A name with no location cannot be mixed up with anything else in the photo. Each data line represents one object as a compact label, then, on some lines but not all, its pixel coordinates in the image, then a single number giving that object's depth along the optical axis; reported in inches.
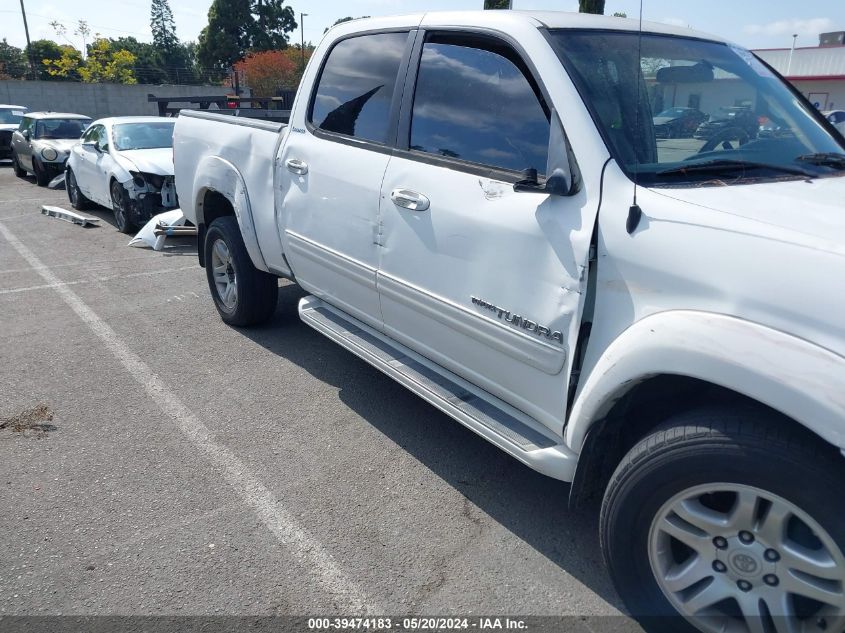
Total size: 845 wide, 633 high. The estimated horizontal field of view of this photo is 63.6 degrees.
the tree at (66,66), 2164.1
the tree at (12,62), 2041.6
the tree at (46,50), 2566.4
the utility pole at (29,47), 1715.1
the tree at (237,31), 2623.0
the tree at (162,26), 3531.0
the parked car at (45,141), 568.4
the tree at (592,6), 506.6
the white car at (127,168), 365.4
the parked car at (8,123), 754.8
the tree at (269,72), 1873.8
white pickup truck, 76.0
